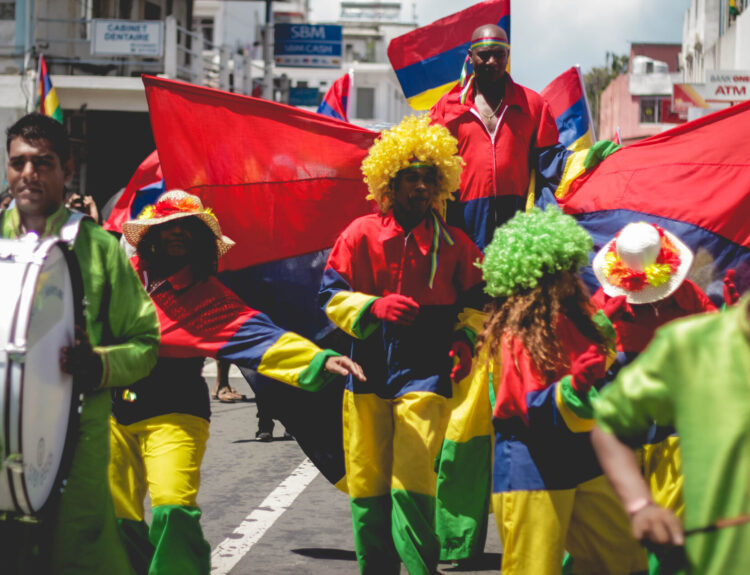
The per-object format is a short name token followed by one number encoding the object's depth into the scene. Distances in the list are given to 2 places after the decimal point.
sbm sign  36.06
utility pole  31.84
